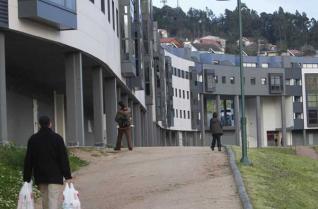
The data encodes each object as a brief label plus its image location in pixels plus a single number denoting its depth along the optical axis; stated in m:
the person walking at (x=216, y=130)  26.38
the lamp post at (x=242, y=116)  21.33
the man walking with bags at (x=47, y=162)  10.89
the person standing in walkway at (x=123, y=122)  26.48
